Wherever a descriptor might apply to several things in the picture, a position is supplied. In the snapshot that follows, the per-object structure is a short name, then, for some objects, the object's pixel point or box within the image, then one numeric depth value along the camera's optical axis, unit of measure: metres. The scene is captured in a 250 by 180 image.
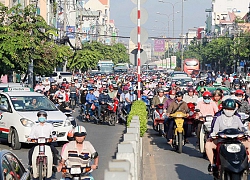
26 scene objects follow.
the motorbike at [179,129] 15.32
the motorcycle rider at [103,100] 25.27
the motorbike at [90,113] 25.78
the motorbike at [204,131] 13.76
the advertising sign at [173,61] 150.62
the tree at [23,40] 27.17
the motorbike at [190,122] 15.88
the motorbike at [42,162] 10.72
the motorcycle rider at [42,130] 11.13
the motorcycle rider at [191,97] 20.88
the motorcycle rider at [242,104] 16.64
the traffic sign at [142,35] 20.72
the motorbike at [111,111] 24.86
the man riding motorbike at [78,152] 8.52
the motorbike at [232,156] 9.17
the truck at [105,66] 83.44
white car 16.67
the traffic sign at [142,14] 20.31
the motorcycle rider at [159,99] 21.68
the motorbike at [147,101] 27.05
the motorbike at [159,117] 19.53
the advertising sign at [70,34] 85.49
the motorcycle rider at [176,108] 15.92
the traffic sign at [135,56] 21.07
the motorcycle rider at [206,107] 15.62
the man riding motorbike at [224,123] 10.06
